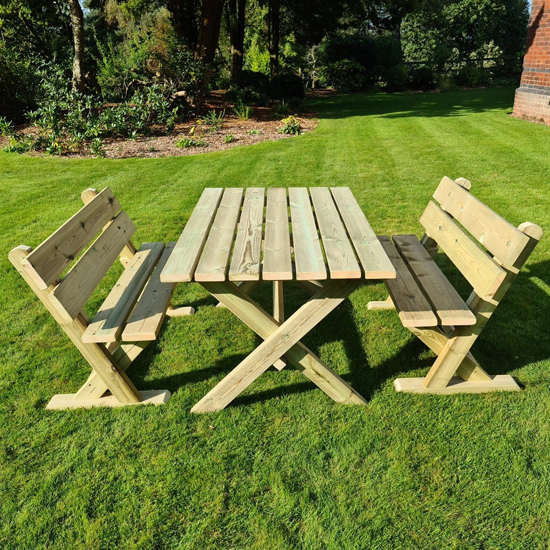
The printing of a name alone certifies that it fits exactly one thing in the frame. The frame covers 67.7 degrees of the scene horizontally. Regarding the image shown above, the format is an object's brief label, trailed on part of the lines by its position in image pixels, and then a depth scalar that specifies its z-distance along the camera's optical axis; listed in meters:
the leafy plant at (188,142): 8.75
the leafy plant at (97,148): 8.10
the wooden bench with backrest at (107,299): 1.96
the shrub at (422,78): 20.48
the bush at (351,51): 21.39
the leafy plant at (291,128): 10.04
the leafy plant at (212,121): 10.23
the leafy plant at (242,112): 11.56
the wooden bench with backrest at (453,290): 1.99
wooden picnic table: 1.93
